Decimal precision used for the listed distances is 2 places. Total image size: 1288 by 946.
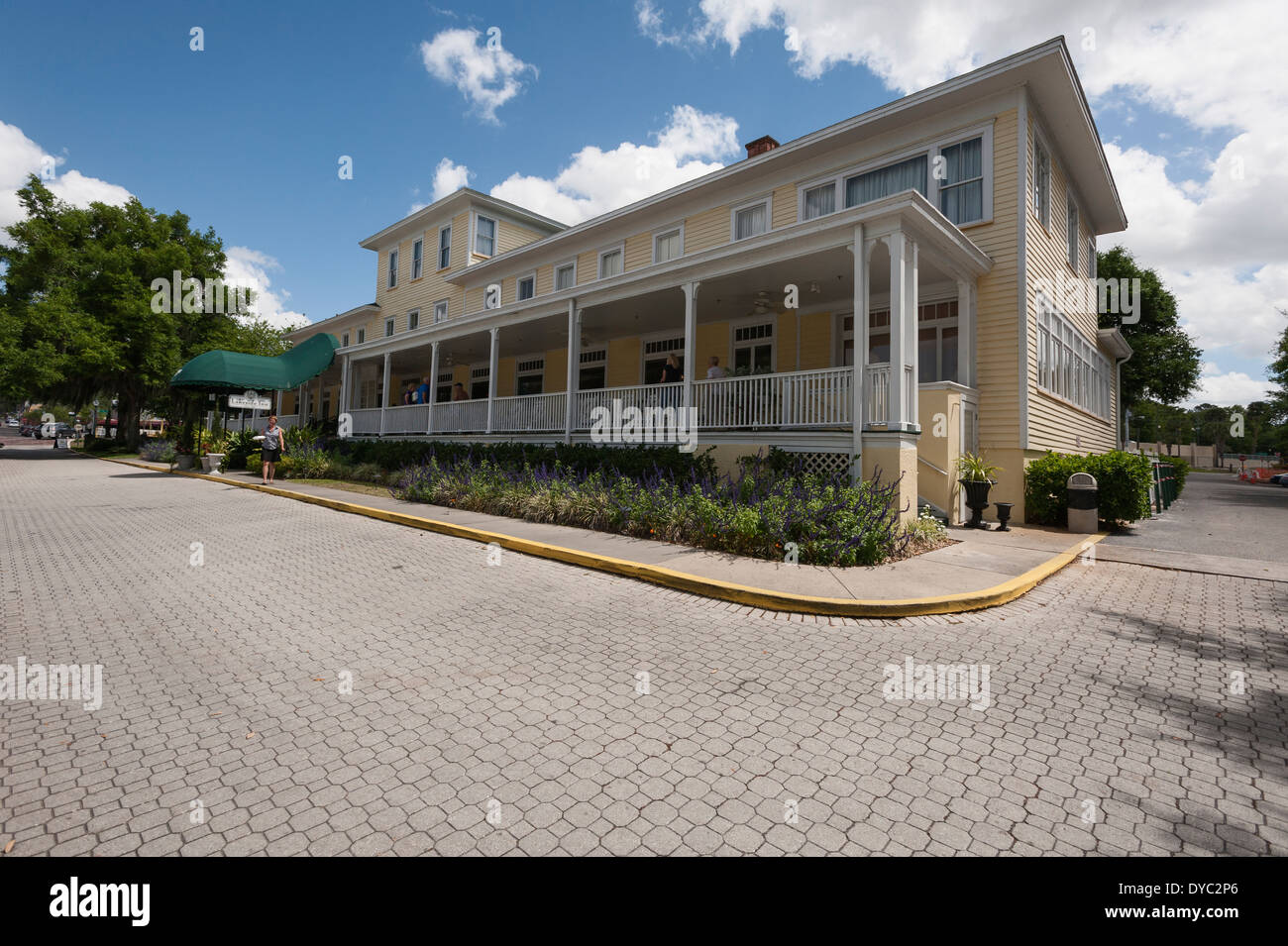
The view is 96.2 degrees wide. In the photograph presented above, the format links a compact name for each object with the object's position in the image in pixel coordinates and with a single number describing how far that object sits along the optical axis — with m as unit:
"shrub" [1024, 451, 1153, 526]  11.16
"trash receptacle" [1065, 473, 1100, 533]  10.91
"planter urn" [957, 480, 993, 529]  10.86
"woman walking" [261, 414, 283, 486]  16.33
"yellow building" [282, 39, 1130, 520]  9.88
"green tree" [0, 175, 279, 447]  27.75
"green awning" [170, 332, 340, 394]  19.02
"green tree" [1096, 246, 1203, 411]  32.84
